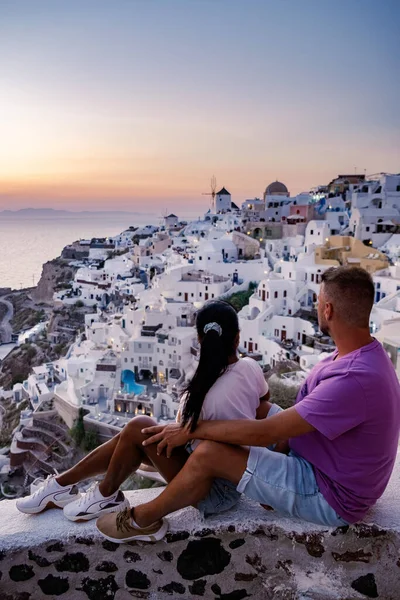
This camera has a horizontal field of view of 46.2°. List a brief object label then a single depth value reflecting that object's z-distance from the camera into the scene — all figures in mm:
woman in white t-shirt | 2010
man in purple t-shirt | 1752
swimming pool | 15844
